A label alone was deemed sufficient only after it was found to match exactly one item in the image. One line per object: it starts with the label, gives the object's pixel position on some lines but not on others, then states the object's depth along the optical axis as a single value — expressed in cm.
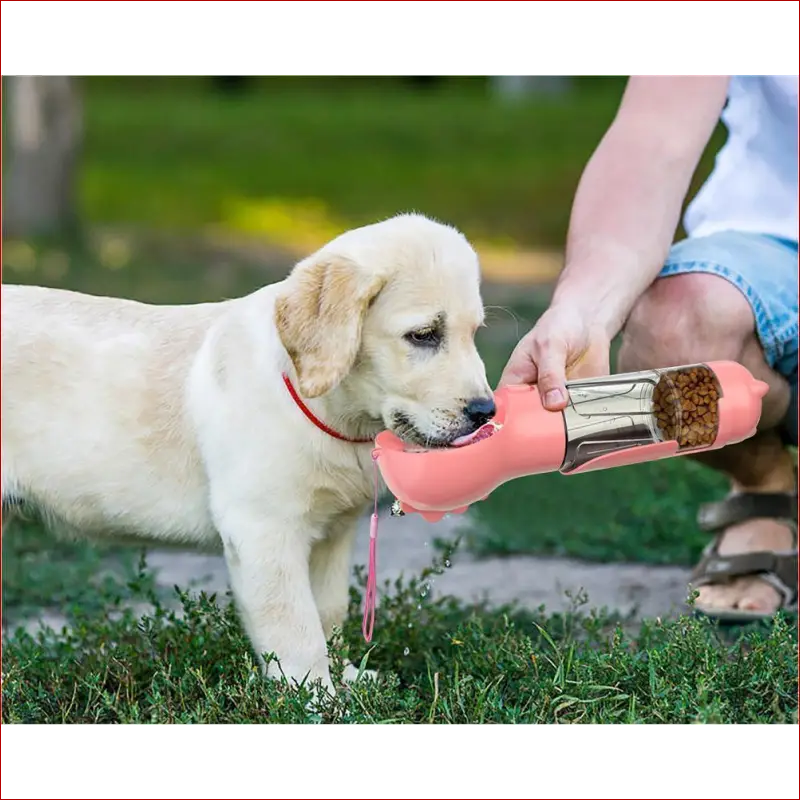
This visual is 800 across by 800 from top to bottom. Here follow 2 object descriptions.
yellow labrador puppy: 416
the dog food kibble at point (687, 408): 434
